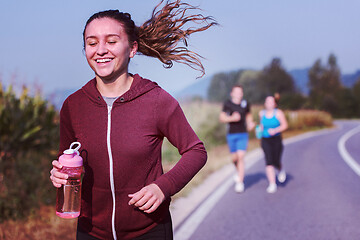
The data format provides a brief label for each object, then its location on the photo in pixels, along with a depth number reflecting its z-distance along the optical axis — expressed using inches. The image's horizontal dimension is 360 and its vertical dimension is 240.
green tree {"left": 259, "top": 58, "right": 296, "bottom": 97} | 3622.0
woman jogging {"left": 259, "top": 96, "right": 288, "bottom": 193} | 353.4
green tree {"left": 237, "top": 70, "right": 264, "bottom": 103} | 2896.2
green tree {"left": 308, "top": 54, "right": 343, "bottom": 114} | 4503.4
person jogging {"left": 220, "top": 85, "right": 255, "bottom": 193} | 346.9
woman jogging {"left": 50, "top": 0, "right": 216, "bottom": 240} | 100.3
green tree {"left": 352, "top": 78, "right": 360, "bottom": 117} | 3786.9
